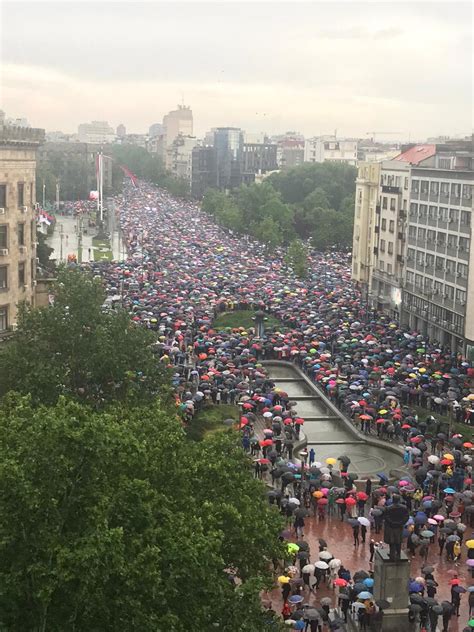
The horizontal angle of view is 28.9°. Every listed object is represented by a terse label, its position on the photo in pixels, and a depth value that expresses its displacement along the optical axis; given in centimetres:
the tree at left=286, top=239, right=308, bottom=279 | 9925
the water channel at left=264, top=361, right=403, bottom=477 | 4472
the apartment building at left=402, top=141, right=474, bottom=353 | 6594
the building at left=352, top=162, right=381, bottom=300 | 8962
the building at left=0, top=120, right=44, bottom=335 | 4700
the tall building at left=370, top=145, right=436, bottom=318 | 8075
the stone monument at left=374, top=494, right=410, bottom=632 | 2767
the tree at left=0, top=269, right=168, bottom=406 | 3688
